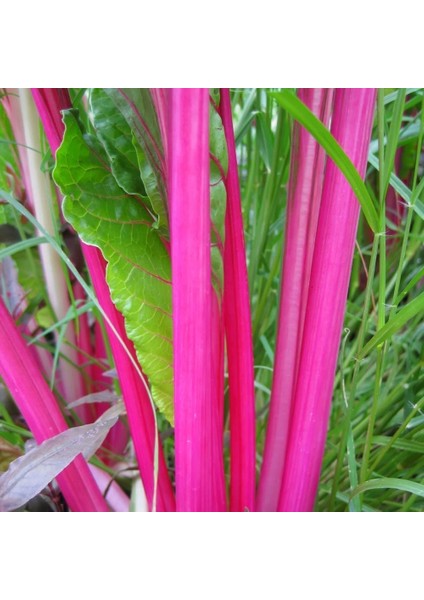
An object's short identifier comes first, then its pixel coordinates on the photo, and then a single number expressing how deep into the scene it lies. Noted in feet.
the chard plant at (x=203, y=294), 1.03
